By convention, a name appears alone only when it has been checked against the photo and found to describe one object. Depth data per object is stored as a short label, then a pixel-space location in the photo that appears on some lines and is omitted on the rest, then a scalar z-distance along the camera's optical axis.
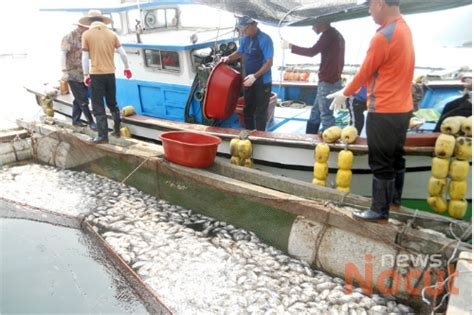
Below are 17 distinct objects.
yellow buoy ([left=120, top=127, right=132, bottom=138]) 6.92
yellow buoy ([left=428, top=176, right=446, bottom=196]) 3.90
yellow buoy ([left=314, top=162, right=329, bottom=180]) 4.61
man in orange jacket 3.07
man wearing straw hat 5.77
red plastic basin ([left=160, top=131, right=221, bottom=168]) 5.20
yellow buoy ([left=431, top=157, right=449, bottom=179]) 3.84
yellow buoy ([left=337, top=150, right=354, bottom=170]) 4.36
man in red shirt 5.03
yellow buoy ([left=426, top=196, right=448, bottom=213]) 3.97
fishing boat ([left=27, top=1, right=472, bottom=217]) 4.57
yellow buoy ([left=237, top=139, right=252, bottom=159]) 5.28
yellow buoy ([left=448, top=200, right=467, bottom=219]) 3.90
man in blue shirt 5.57
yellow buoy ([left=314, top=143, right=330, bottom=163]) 4.52
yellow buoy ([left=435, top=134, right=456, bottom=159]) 3.77
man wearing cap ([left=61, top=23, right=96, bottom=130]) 6.56
